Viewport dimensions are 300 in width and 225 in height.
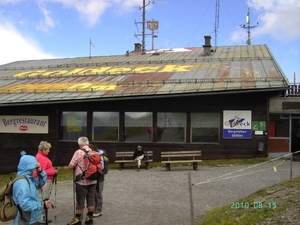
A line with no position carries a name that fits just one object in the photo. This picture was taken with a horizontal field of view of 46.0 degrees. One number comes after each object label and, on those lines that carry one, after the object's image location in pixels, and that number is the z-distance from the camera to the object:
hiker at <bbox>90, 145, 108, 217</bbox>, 7.26
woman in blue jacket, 4.70
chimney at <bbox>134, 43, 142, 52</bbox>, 30.66
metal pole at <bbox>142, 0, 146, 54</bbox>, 31.69
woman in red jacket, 6.62
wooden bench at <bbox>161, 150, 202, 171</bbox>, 13.43
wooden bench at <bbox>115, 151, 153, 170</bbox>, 14.43
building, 15.05
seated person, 14.05
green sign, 14.99
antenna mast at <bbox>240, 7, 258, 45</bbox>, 34.12
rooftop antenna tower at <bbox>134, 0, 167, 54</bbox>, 32.02
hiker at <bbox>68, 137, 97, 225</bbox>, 6.48
